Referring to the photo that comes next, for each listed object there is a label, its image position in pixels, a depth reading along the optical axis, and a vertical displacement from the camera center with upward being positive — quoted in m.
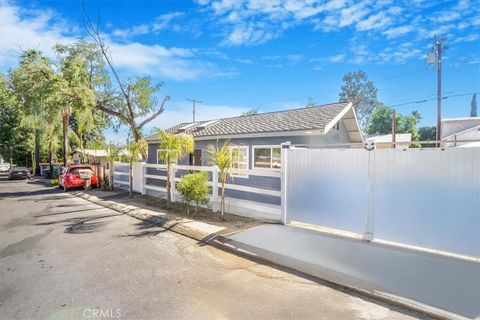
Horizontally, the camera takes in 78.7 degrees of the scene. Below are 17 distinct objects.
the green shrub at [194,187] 9.08 -1.08
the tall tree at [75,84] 17.66 +4.31
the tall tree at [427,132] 41.72 +2.83
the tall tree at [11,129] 38.16 +3.26
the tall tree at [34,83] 18.52 +4.59
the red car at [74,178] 17.45 -1.49
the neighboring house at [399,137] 22.00 +1.16
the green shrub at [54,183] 22.01 -2.27
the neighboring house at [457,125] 24.59 +2.34
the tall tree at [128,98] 18.17 +3.55
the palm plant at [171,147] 10.31 +0.21
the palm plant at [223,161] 8.43 -0.25
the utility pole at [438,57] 20.39 +6.84
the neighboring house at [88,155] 27.59 -0.22
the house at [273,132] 12.16 +0.92
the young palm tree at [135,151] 13.09 +0.09
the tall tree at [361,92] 54.09 +11.42
